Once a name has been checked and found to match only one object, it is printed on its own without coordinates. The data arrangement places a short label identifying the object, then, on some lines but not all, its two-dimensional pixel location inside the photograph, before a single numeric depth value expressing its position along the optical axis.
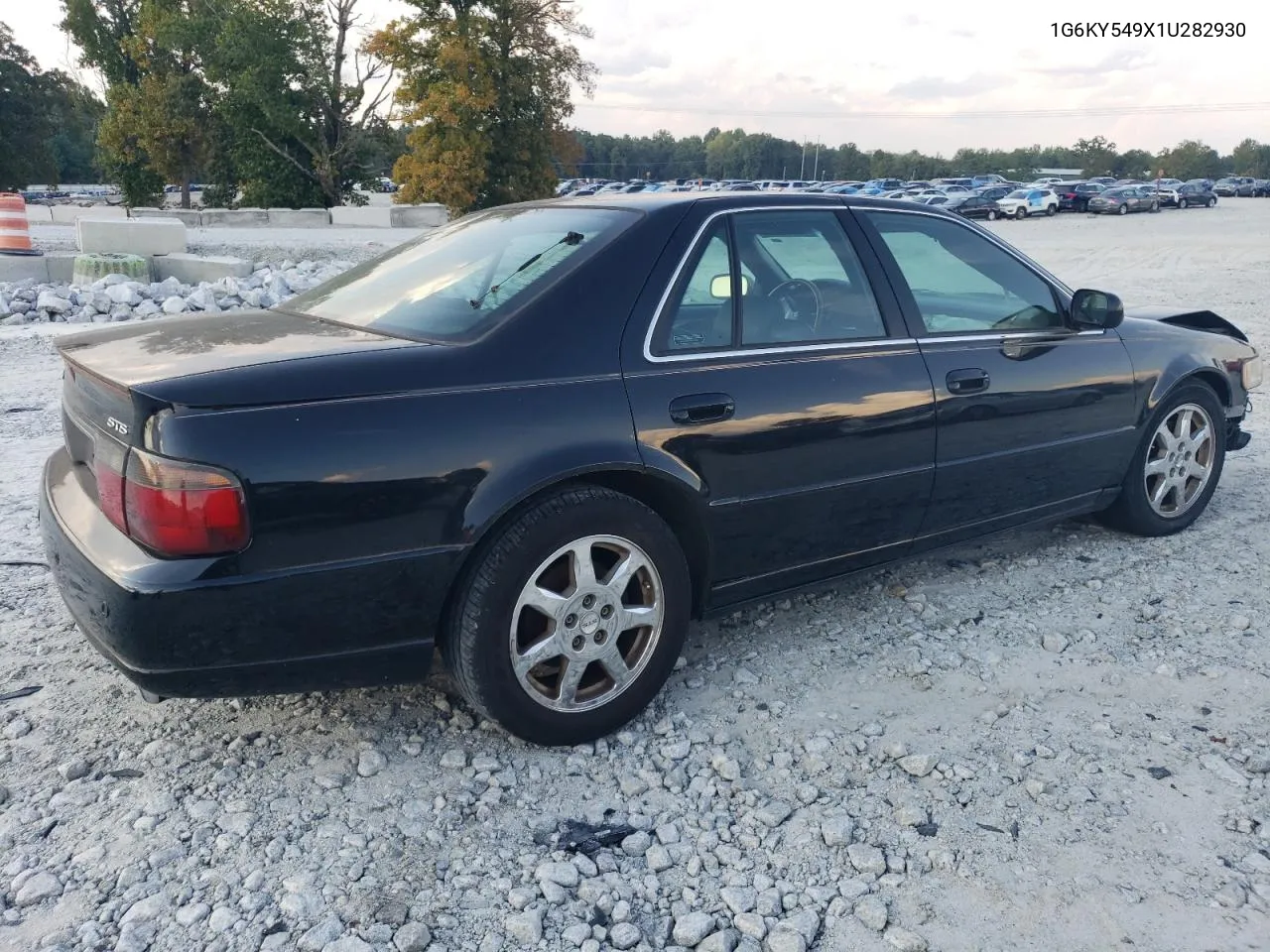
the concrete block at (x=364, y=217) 28.20
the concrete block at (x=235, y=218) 27.30
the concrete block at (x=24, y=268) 13.20
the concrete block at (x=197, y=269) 13.45
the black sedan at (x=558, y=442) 2.52
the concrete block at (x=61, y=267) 13.65
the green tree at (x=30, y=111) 42.51
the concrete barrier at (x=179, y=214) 27.05
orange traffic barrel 13.98
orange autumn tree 31.91
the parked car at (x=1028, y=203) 46.50
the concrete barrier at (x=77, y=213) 29.62
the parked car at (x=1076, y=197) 51.69
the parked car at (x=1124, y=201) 49.91
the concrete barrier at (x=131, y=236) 14.07
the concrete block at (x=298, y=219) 28.02
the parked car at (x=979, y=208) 46.72
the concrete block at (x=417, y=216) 28.30
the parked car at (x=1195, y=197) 57.37
